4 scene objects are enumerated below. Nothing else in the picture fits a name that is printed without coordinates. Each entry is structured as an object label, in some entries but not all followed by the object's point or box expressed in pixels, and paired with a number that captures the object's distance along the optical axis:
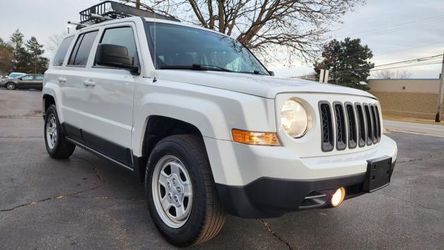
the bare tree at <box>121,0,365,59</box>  14.82
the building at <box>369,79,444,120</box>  44.19
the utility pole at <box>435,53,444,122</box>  31.23
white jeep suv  2.51
